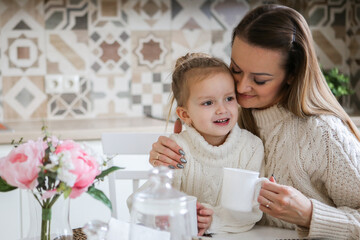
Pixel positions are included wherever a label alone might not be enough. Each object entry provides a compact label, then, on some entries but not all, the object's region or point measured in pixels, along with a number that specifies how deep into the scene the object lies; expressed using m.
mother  1.31
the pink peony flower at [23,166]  0.86
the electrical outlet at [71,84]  2.78
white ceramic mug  1.05
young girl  1.40
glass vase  0.90
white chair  1.76
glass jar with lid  0.82
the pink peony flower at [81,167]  0.87
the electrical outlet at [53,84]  2.76
